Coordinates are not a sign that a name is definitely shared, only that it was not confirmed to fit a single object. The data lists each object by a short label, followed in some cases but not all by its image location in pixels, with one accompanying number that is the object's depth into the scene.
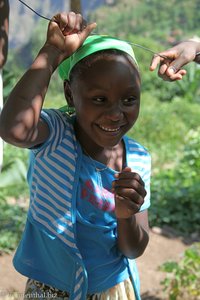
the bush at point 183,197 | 5.05
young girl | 1.64
